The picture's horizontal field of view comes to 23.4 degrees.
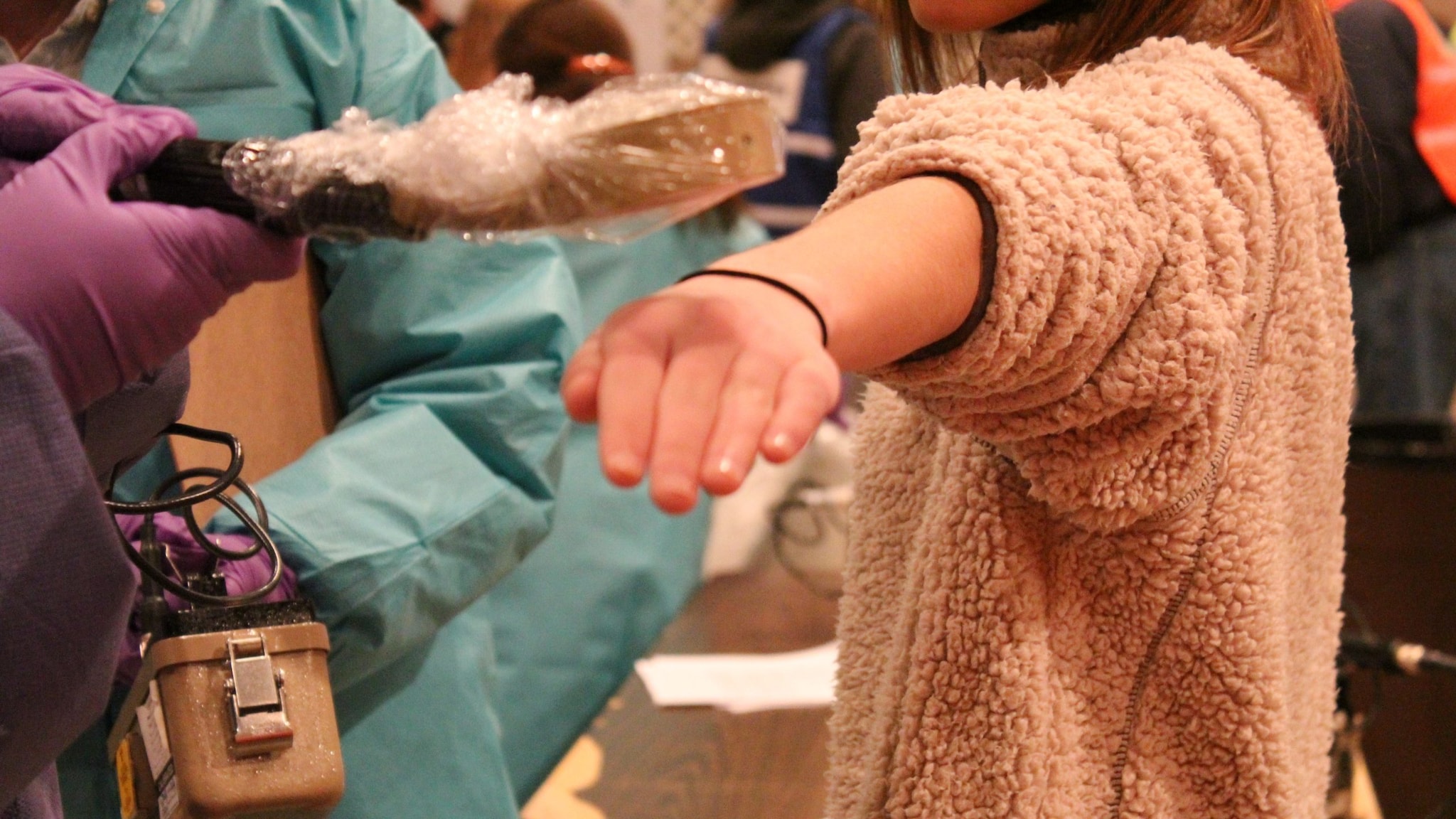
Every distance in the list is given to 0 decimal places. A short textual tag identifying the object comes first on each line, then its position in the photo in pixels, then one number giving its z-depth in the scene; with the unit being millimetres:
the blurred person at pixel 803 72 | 4945
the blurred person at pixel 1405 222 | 3114
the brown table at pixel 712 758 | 1817
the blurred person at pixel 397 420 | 1646
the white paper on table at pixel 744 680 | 2517
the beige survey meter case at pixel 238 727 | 1412
